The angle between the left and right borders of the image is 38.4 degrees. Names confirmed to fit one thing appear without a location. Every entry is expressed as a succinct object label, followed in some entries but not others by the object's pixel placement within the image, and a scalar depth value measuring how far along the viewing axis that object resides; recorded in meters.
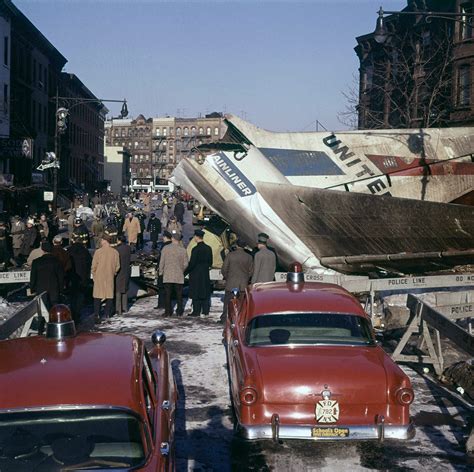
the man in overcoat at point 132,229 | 23.30
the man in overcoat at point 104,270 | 12.31
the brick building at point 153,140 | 143.62
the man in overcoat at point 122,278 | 12.90
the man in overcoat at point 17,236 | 20.58
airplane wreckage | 16.67
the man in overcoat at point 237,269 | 12.12
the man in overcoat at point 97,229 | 20.83
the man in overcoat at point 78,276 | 11.99
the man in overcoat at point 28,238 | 20.25
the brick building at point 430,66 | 38.44
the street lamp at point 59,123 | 29.55
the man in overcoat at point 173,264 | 13.06
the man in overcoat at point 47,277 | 10.76
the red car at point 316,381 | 6.11
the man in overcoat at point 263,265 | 12.34
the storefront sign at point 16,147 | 37.05
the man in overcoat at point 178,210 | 31.75
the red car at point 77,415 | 4.11
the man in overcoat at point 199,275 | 13.12
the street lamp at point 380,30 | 14.59
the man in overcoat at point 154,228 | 26.12
